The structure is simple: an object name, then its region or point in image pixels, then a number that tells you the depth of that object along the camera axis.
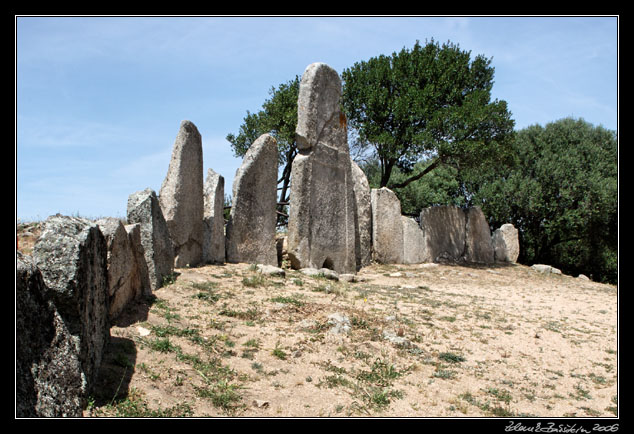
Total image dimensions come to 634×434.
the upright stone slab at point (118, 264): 5.21
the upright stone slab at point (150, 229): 7.04
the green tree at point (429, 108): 16.39
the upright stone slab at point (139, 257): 6.09
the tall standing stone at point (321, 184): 12.13
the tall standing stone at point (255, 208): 10.91
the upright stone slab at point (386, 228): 15.31
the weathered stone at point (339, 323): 6.19
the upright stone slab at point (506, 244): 19.36
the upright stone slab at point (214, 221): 10.19
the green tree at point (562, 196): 19.58
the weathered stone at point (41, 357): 2.84
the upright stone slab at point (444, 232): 17.22
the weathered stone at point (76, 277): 3.49
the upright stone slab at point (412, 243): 16.20
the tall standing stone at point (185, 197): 9.28
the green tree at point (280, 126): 20.80
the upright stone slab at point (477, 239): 18.23
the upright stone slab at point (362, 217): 14.55
